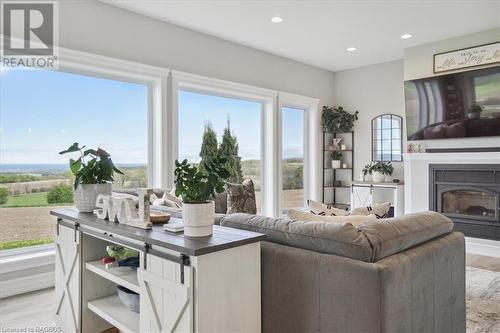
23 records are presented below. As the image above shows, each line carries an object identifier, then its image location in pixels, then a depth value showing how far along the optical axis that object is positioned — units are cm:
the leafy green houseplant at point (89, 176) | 248
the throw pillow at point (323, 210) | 242
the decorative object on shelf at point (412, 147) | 547
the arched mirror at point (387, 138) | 617
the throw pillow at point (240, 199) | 420
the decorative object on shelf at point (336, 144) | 684
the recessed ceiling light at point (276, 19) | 429
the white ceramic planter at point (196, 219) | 172
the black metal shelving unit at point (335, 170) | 680
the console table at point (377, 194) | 572
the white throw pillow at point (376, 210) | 233
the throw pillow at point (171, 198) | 346
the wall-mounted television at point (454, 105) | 477
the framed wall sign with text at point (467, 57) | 474
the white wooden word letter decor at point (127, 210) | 197
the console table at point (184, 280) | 153
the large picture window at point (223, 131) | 496
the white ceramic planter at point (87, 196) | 248
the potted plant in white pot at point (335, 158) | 679
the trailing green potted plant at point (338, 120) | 662
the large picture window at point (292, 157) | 630
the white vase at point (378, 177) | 600
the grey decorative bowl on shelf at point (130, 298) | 216
